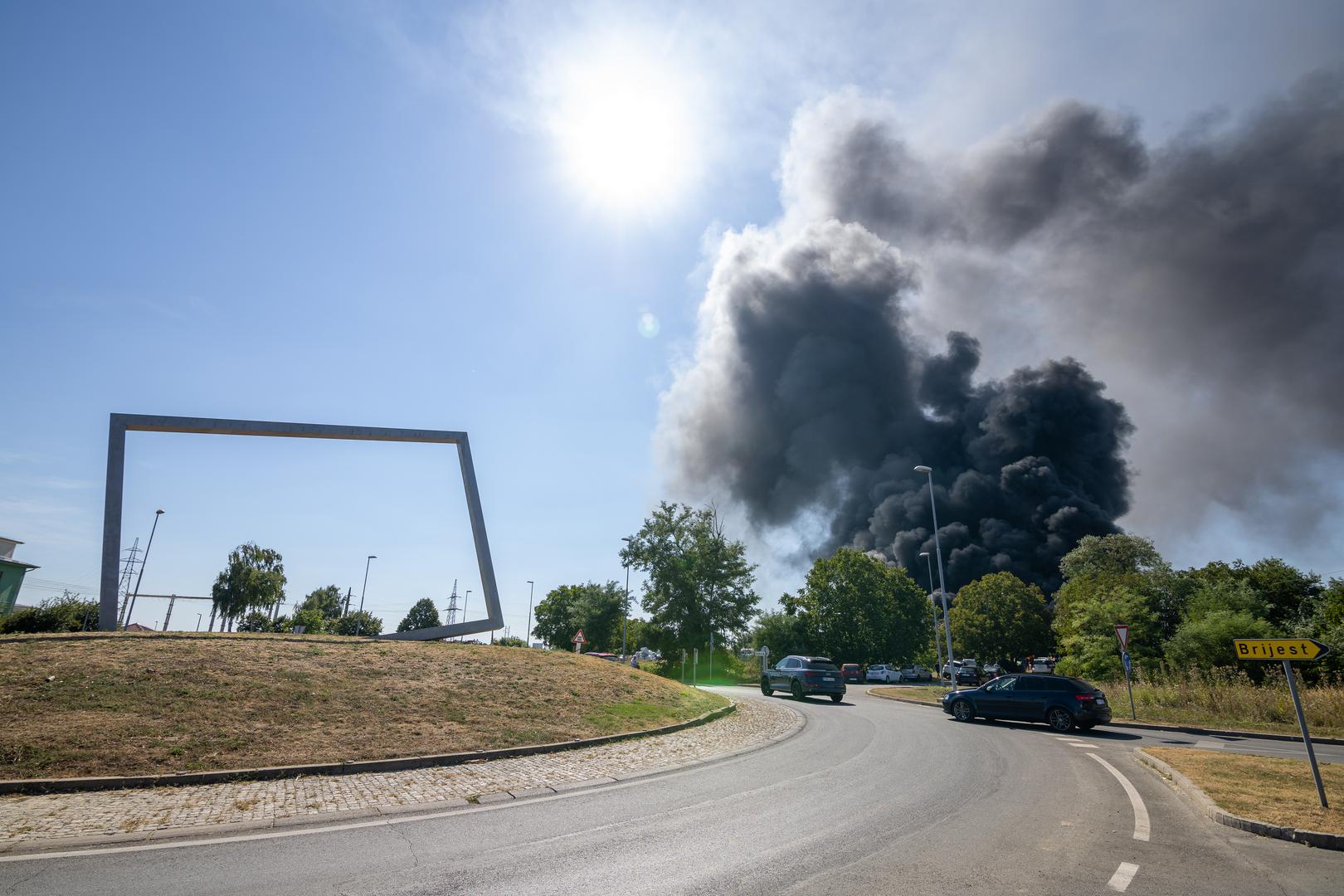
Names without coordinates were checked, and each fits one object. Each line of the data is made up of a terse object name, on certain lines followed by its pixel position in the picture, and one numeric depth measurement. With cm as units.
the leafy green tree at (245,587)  5225
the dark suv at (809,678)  2469
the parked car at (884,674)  5144
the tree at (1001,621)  5850
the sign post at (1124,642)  1852
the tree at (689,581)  4819
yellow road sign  805
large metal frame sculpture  1950
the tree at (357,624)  7569
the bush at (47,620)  2542
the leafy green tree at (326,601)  9354
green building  4147
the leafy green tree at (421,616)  9850
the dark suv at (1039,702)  1628
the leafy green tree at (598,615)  6619
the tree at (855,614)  5856
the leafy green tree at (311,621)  6988
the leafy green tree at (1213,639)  2580
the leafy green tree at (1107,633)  3116
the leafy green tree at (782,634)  5906
